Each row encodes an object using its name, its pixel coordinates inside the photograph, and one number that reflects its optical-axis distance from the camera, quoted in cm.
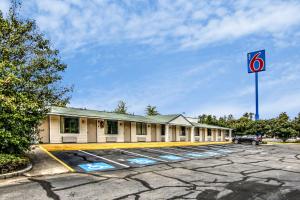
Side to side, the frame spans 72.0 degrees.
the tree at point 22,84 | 866
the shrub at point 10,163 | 785
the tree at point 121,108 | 4893
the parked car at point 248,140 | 2979
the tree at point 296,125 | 4075
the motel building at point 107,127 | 1705
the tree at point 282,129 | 3851
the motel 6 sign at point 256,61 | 3434
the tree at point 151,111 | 5222
